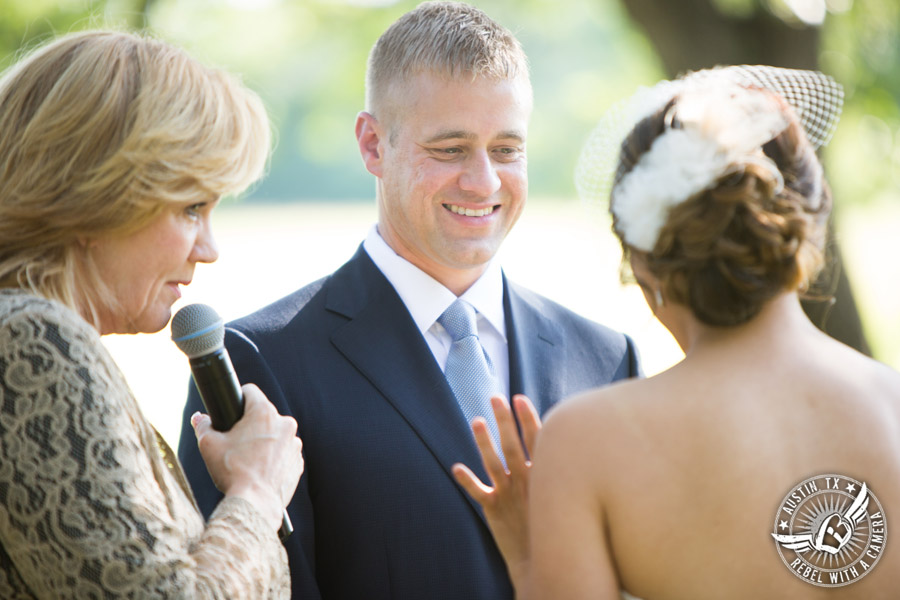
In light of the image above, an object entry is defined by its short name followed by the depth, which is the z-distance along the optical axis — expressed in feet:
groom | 9.73
